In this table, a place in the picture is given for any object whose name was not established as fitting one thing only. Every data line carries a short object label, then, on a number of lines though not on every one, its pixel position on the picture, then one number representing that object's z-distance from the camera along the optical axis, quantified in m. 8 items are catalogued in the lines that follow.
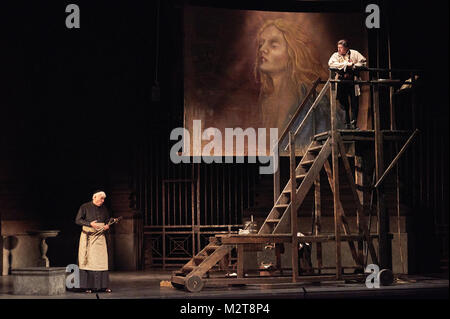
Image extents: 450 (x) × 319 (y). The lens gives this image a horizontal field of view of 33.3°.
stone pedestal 11.47
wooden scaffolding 12.00
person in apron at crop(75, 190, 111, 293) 11.88
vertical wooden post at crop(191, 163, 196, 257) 16.28
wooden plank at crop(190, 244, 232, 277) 11.83
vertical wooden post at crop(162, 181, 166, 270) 16.39
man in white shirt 12.86
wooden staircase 11.83
